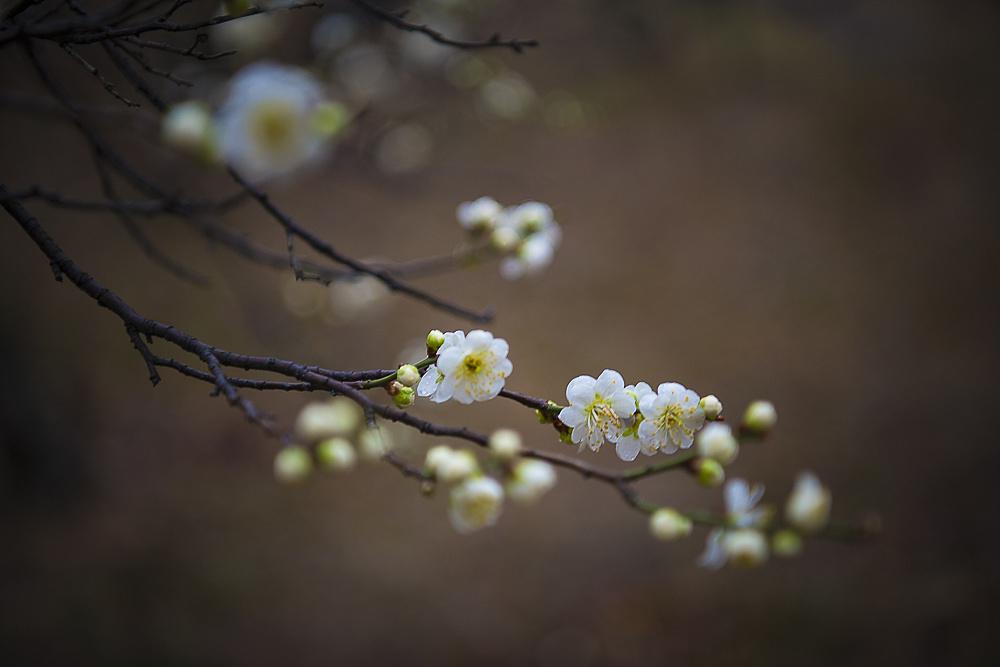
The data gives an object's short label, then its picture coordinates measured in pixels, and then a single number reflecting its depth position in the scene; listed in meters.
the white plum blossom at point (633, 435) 0.61
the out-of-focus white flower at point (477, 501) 0.67
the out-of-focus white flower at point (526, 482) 0.72
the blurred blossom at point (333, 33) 1.89
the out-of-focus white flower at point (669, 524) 0.74
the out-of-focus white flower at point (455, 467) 0.66
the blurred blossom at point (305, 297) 2.16
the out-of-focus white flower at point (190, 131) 0.96
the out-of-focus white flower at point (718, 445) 0.71
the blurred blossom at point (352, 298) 2.06
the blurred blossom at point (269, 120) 1.09
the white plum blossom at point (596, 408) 0.60
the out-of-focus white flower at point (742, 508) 0.81
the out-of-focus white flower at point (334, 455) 0.78
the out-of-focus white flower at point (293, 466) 0.77
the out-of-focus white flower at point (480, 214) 0.95
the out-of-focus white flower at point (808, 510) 0.88
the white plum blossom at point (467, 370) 0.59
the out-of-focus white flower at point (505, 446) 0.66
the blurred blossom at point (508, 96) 2.19
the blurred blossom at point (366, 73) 2.00
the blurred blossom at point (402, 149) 2.47
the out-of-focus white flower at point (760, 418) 0.73
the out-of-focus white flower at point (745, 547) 0.78
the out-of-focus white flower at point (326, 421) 0.97
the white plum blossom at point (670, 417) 0.60
